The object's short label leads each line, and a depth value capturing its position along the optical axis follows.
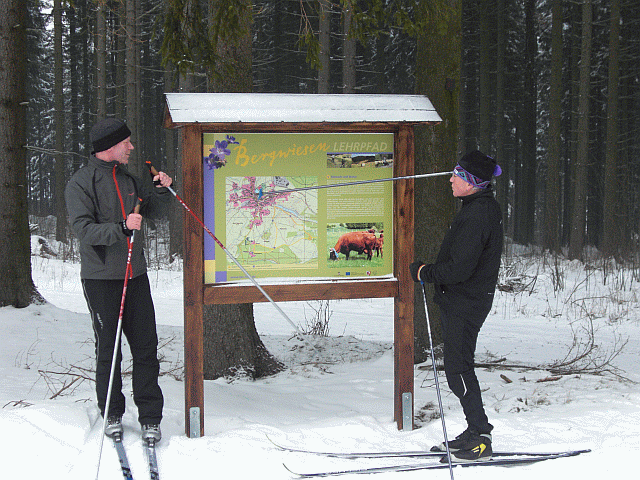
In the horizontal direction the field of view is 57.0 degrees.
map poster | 4.14
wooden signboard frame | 4.00
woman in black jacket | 3.74
